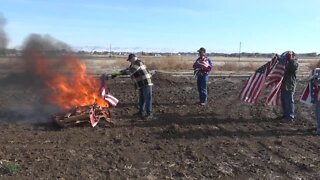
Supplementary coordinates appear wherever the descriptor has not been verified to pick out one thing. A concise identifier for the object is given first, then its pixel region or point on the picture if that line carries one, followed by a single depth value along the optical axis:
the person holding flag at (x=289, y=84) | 7.79
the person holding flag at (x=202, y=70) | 9.33
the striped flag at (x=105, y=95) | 8.25
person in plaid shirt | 7.93
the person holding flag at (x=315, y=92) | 7.06
